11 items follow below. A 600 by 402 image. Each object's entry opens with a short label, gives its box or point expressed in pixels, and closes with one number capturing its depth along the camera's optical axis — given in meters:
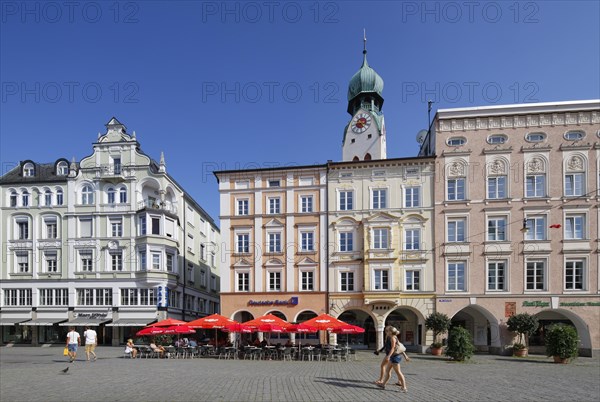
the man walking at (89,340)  23.97
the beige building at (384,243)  35.50
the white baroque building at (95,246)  41.31
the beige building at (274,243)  37.34
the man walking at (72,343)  22.42
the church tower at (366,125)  48.72
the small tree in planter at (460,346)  25.28
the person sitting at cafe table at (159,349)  27.30
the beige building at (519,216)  33.84
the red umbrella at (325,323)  26.61
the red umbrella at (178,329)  27.78
